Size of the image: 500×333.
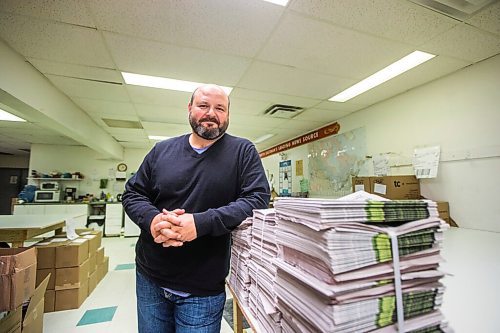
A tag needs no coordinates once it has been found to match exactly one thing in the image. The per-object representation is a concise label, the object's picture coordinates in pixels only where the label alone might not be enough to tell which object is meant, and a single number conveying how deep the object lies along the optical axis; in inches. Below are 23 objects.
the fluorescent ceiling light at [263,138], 223.9
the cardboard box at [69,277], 96.0
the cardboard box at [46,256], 94.8
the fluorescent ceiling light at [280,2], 62.9
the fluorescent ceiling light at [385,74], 90.4
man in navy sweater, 36.2
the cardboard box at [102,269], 123.9
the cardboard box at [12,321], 54.1
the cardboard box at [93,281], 110.3
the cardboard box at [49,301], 93.6
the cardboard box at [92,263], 112.9
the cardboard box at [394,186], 101.3
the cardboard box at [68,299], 95.0
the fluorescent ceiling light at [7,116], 157.1
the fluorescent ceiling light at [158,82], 107.2
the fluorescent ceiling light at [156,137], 223.1
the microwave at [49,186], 239.4
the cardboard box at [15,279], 57.7
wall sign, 172.1
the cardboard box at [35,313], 65.3
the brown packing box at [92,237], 113.3
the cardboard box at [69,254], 96.8
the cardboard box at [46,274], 94.9
